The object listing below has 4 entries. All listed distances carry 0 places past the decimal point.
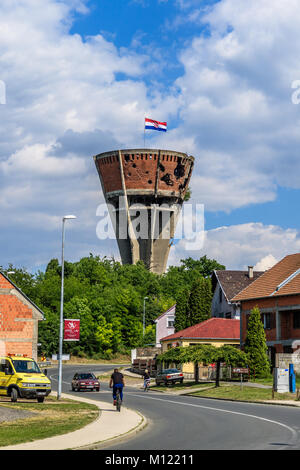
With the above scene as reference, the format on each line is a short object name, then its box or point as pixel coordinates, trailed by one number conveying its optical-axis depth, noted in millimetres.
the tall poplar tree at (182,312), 77188
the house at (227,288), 75500
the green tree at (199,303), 75625
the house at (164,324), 90125
